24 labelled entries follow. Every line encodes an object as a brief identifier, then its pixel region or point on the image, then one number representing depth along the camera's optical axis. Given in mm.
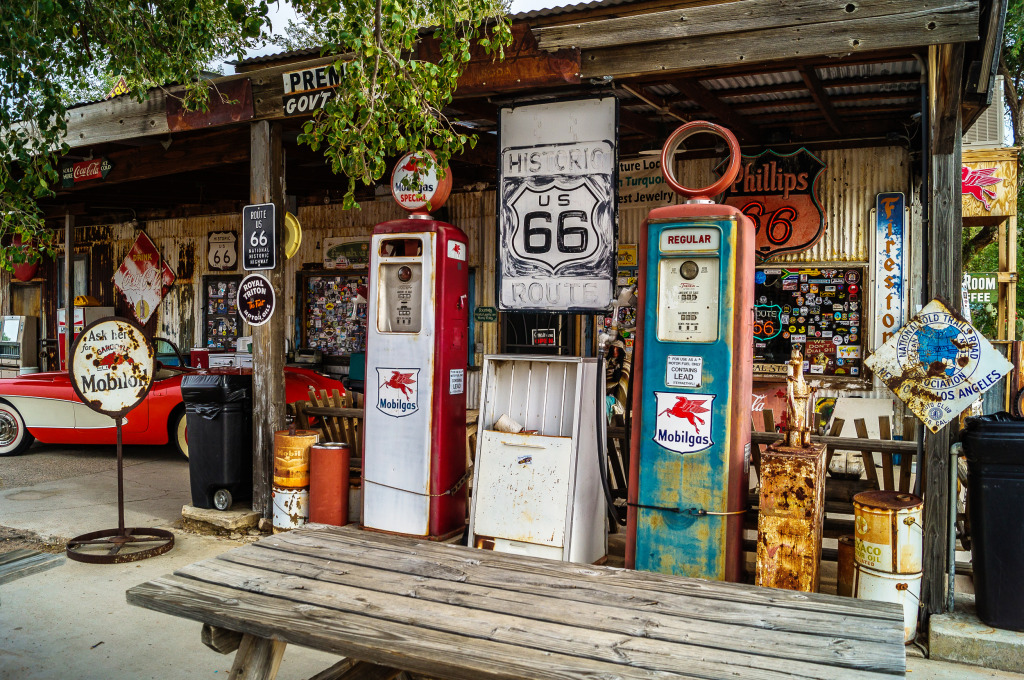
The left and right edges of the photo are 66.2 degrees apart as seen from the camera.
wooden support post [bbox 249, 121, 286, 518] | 6254
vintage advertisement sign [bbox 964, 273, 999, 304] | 12241
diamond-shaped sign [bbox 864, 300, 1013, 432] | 4066
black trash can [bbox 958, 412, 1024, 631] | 3879
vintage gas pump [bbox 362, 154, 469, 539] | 5500
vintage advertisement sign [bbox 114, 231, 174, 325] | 13086
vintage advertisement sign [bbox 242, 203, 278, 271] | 6227
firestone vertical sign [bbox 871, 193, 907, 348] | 7914
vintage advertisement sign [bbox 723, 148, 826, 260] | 8148
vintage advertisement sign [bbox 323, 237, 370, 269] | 10984
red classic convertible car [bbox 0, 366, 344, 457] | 8898
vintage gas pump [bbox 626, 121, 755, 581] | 4230
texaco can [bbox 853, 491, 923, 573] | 4031
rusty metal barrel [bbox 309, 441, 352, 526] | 5902
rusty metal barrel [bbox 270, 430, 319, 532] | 5977
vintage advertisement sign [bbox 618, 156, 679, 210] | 8820
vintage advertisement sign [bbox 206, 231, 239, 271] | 12258
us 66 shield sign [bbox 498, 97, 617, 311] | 5320
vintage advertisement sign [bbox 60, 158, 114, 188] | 8453
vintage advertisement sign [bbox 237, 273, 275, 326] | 6203
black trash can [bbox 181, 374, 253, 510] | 6344
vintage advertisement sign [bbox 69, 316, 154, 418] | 5738
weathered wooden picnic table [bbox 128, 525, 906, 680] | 2168
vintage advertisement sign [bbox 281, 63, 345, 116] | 5855
